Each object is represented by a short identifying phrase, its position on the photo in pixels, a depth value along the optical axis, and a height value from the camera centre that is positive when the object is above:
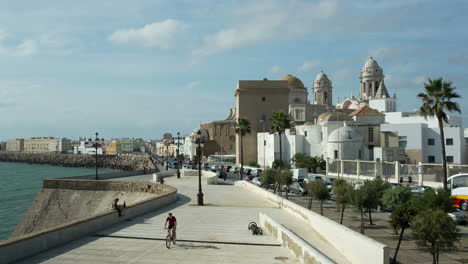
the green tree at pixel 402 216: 13.23 -1.83
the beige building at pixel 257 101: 78.38 +9.63
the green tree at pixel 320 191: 22.83 -1.84
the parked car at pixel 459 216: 20.28 -2.81
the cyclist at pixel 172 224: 12.36 -1.91
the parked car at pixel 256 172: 52.86 -2.06
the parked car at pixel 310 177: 40.38 -2.06
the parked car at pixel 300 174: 44.09 -1.86
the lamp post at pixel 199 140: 25.07 +0.88
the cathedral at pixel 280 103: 78.50 +10.32
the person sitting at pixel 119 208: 16.29 -1.94
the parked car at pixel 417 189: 28.87 -2.25
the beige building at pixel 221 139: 105.31 +3.97
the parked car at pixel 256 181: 39.74 -2.44
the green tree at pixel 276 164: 59.27 -1.16
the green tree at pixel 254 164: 70.10 -1.40
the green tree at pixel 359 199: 18.47 -1.81
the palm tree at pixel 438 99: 27.69 +3.61
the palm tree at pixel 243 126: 56.38 +3.81
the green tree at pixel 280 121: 50.28 +3.90
